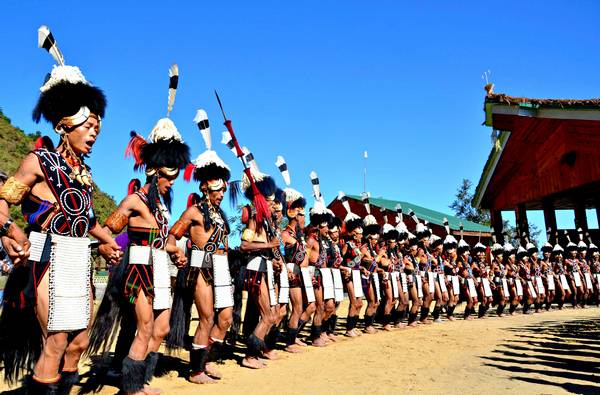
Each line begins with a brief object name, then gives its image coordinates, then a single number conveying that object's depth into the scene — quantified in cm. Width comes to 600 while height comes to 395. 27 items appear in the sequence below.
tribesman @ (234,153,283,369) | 559
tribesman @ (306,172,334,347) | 732
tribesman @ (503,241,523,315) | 1377
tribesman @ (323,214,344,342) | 764
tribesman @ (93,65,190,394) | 385
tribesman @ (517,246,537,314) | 1420
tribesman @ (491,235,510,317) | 1317
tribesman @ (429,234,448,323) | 1115
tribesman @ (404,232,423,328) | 1024
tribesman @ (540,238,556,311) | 1510
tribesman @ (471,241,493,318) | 1258
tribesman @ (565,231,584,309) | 1609
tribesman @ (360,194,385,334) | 888
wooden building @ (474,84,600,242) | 1395
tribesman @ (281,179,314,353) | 678
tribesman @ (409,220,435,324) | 1073
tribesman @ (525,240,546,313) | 1464
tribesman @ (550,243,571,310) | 1560
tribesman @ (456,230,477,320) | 1215
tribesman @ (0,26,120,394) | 282
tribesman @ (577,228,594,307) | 1639
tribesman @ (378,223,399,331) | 955
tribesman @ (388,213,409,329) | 995
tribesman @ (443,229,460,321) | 1175
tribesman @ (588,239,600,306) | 1681
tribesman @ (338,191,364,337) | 833
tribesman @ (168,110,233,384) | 475
